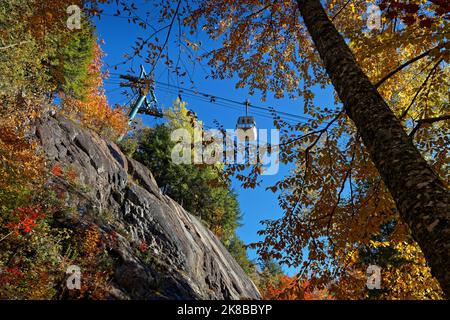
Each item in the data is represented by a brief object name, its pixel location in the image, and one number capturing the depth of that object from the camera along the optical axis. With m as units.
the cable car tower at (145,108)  31.12
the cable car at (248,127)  24.24
